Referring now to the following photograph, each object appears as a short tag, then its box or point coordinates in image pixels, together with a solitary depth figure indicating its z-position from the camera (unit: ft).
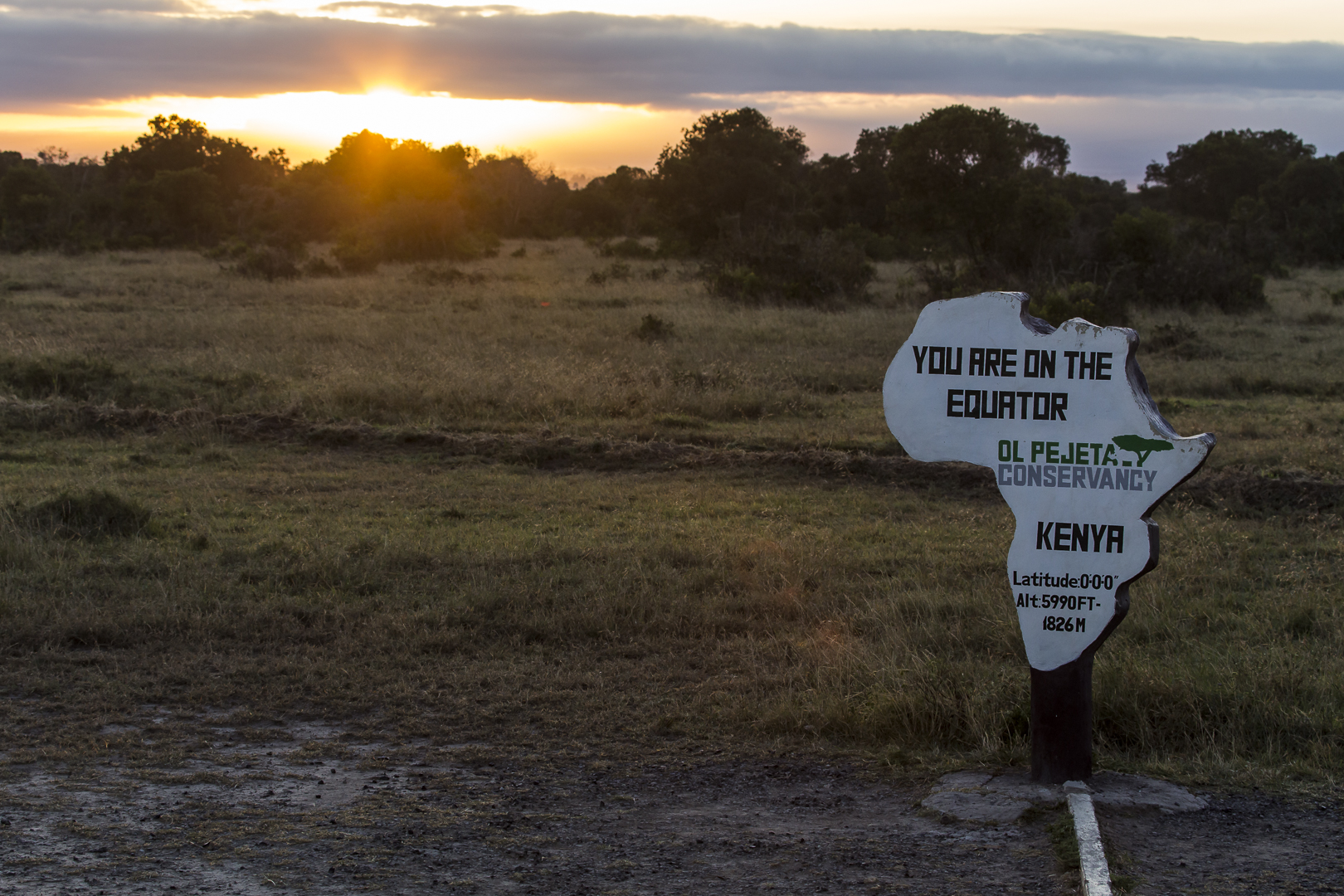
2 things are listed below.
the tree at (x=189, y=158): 160.25
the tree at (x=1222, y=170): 163.94
